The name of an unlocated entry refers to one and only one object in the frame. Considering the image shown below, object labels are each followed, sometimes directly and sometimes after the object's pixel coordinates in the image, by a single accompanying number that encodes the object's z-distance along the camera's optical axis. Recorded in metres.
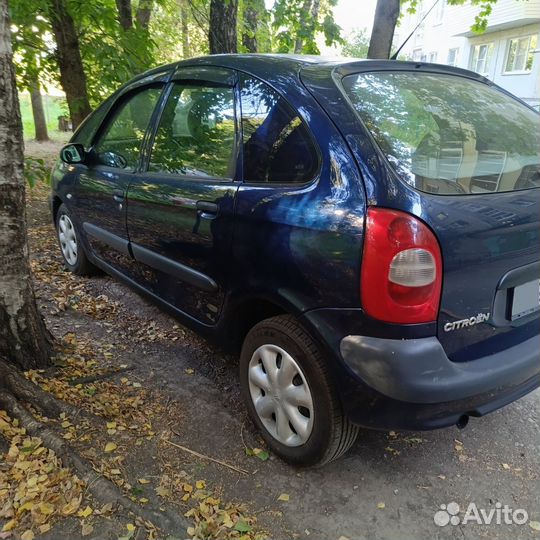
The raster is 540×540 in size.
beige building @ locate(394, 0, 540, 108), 18.81
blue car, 1.84
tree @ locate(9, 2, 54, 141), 5.79
